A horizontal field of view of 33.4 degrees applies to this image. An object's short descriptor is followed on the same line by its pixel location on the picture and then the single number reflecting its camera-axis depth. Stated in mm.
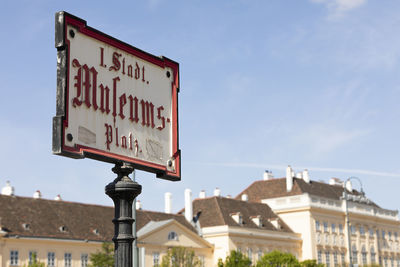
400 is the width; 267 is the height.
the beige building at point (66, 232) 47781
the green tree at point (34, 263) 43938
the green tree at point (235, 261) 53144
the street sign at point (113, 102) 5008
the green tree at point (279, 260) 56450
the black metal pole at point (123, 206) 5453
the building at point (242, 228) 62562
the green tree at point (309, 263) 59391
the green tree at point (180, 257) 53562
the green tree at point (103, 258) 47188
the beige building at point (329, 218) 72000
